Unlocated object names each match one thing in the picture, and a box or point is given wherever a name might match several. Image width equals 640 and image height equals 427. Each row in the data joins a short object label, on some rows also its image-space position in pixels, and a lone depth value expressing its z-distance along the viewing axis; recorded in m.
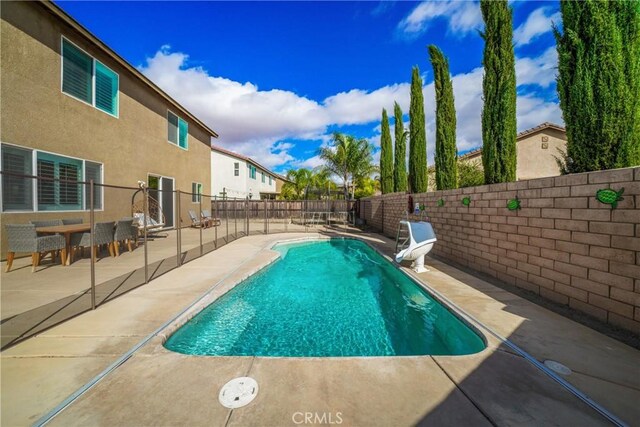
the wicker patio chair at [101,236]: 5.71
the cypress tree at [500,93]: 5.32
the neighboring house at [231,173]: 21.88
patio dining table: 5.26
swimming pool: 3.18
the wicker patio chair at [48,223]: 5.77
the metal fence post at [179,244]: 5.67
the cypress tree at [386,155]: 13.91
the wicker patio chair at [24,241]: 4.80
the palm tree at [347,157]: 22.05
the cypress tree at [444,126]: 7.82
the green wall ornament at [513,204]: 4.32
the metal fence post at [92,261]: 3.23
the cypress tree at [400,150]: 12.65
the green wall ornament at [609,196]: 2.79
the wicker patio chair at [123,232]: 6.43
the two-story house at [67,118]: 5.71
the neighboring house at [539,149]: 15.32
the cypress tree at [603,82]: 3.27
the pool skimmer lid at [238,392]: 1.80
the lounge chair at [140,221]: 8.03
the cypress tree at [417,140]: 9.90
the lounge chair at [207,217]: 13.34
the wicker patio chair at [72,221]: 6.56
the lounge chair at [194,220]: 13.02
